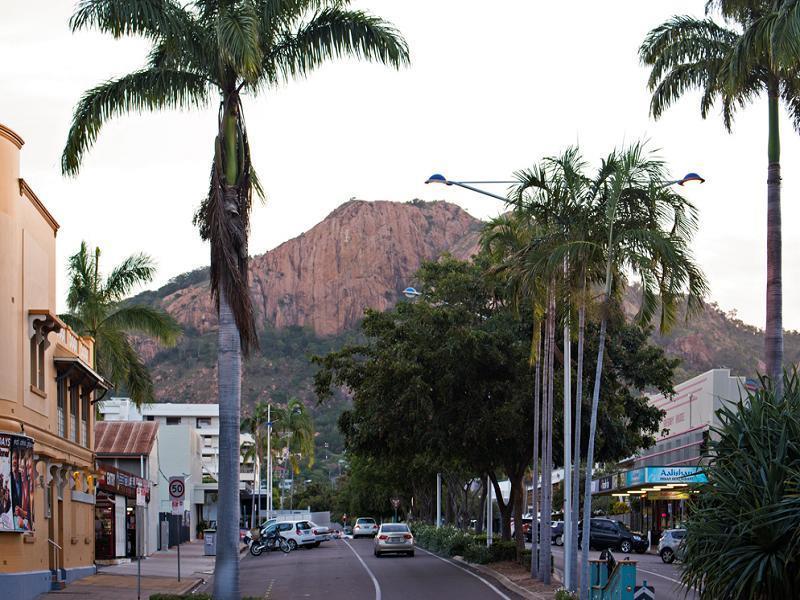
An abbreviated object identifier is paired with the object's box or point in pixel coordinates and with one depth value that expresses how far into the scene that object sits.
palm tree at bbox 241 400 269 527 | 93.06
